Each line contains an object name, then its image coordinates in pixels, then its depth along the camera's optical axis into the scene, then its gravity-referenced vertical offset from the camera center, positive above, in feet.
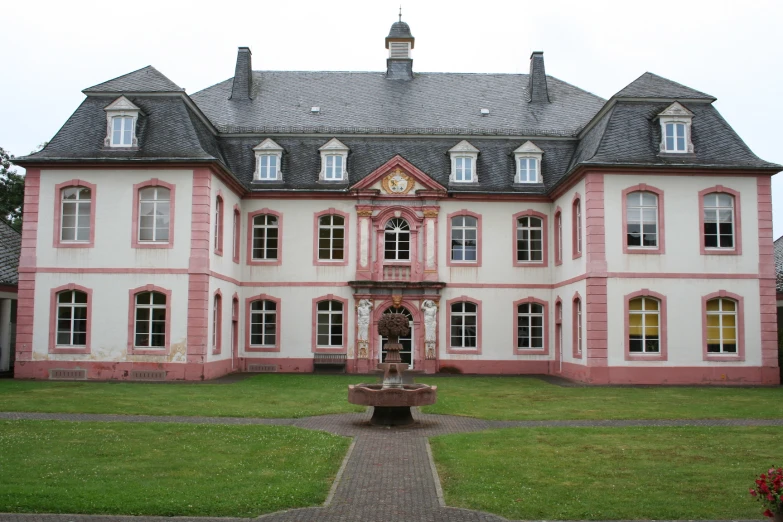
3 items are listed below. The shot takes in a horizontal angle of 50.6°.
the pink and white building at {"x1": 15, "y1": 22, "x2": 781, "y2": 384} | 84.28 +10.71
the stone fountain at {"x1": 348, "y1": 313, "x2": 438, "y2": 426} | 50.29 -3.81
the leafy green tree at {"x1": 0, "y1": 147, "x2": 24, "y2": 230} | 146.20 +25.09
